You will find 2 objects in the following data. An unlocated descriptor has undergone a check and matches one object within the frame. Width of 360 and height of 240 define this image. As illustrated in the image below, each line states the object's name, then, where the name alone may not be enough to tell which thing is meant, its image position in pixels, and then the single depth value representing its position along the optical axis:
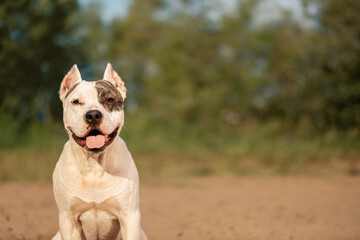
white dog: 3.28
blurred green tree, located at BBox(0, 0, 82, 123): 13.57
